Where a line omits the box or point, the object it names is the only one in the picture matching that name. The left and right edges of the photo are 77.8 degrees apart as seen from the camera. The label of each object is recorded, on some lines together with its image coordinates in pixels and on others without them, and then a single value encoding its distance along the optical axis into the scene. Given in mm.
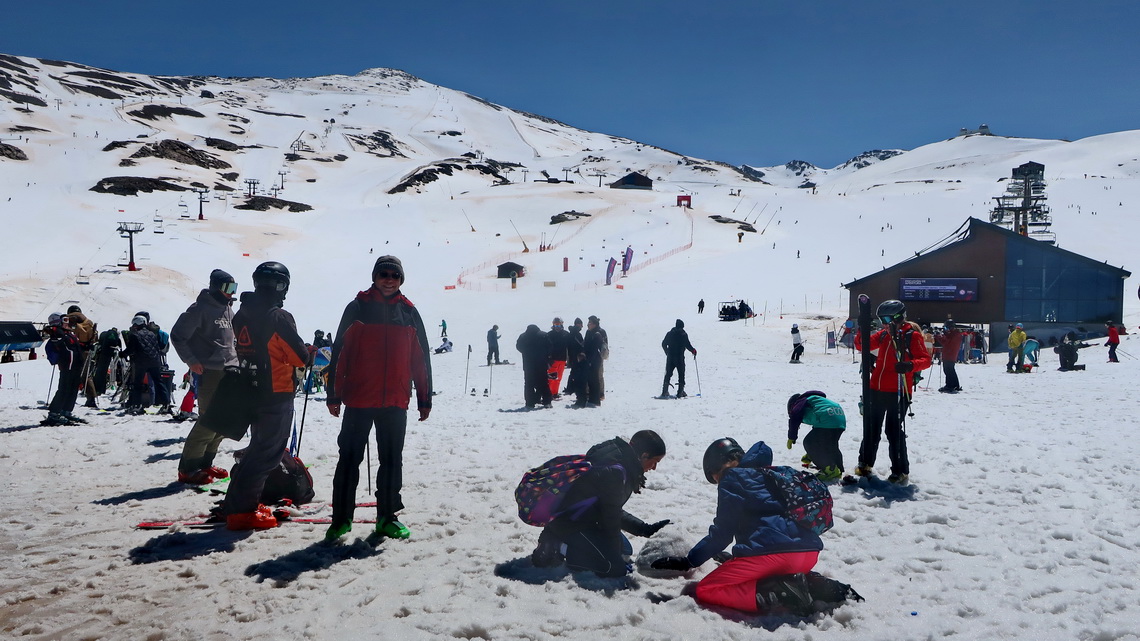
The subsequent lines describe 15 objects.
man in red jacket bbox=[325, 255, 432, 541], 4891
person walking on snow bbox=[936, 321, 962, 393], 14719
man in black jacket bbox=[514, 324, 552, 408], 13305
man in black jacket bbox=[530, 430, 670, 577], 4344
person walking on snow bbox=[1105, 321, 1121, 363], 20516
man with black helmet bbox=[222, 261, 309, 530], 5238
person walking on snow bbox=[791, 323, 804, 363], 23578
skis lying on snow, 5324
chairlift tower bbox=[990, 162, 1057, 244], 49875
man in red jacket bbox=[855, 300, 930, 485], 6594
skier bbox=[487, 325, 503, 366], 21641
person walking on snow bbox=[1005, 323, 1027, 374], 19062
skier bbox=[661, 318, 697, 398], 14508
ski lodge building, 32750
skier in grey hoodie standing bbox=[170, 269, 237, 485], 6430
